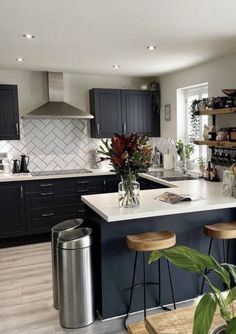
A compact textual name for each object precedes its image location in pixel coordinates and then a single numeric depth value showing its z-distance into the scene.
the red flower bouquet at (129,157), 2.42
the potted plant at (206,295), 0.80
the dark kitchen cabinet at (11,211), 4.25
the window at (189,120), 4.56
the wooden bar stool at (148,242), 2.30
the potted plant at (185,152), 4.61
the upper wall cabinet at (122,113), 4.97
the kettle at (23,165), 4.69
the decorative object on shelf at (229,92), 3.46
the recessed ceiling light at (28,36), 2.91
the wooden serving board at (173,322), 1.32
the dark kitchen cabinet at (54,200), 4.39
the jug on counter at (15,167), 4.68
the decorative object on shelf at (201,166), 4.24
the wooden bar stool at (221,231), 2.51
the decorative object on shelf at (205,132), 3.98
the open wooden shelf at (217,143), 3.46
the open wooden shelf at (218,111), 3.44
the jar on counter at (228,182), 2.96
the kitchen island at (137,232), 2.56
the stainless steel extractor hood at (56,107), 4.57
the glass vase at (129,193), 2.58
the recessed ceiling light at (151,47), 3.34
